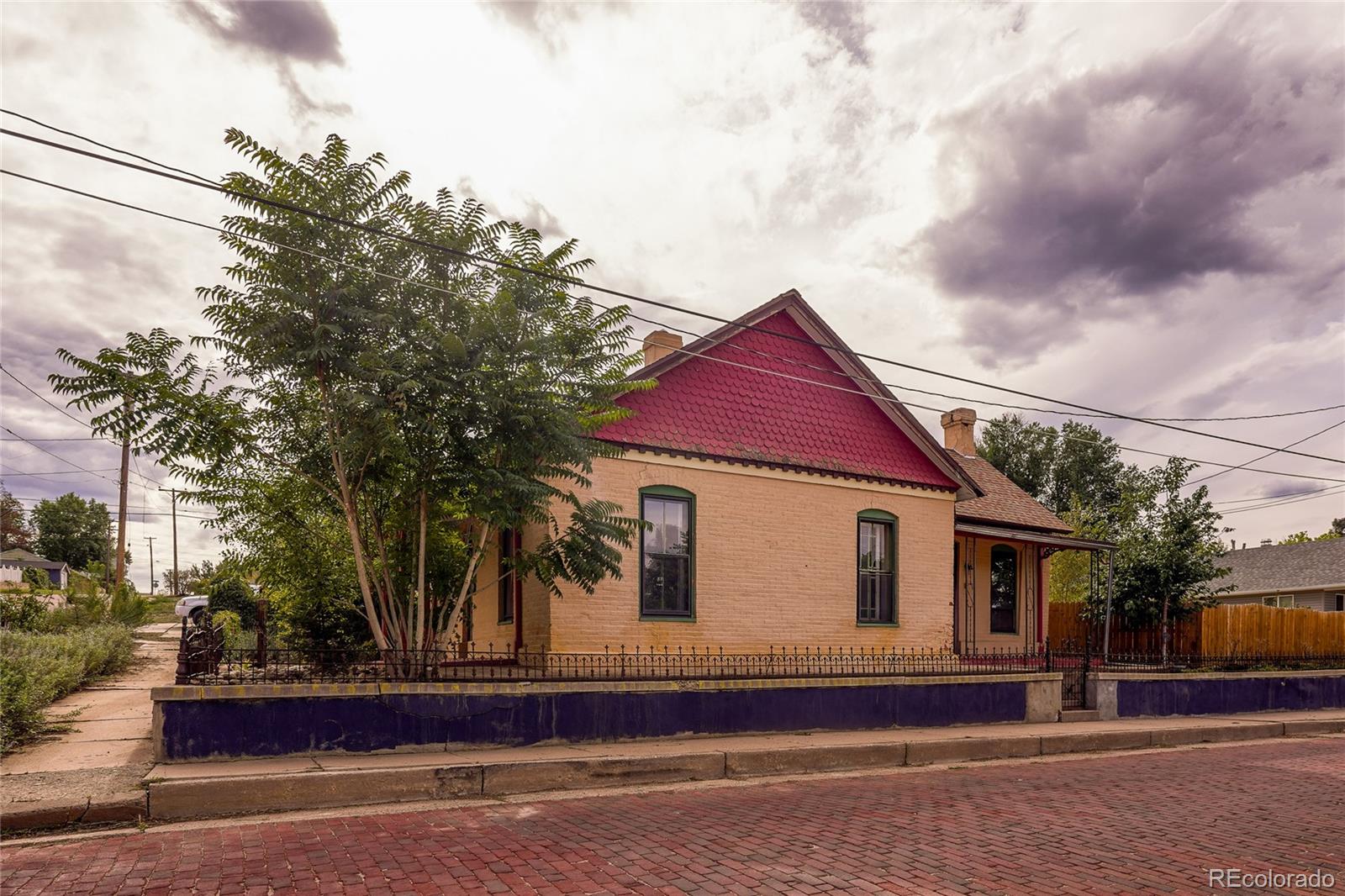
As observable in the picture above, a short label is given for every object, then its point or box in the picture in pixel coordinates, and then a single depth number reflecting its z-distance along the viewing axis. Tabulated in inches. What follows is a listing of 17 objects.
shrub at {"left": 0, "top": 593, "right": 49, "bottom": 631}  799.1
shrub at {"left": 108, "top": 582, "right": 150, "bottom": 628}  1021.2
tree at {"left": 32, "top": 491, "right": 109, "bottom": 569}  3526.1
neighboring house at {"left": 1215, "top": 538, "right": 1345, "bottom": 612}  1481.3
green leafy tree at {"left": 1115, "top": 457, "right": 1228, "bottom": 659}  814.5
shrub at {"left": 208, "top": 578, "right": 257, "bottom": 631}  1070.4
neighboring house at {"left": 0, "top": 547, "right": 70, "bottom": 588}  2886.3
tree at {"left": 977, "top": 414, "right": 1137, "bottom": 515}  2102.6
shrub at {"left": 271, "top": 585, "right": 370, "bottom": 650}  607.2
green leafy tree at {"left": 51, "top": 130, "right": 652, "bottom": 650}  389.1
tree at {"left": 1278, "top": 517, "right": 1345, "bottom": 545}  2605.8
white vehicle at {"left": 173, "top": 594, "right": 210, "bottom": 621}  920.9
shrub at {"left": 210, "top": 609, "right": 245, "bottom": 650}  663.6
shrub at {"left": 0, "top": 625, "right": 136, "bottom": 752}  374.3
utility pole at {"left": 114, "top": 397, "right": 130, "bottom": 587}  1406.3
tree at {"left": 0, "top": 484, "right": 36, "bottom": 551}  3280.0
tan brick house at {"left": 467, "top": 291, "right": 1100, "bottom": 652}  545.3
